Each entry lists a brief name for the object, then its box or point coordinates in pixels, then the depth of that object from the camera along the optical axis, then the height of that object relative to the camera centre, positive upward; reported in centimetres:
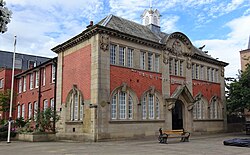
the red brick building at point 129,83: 1599 +139
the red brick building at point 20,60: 3586 +695
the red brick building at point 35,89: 2141 +115
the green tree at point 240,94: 1916 +40
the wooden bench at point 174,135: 1414 -265
